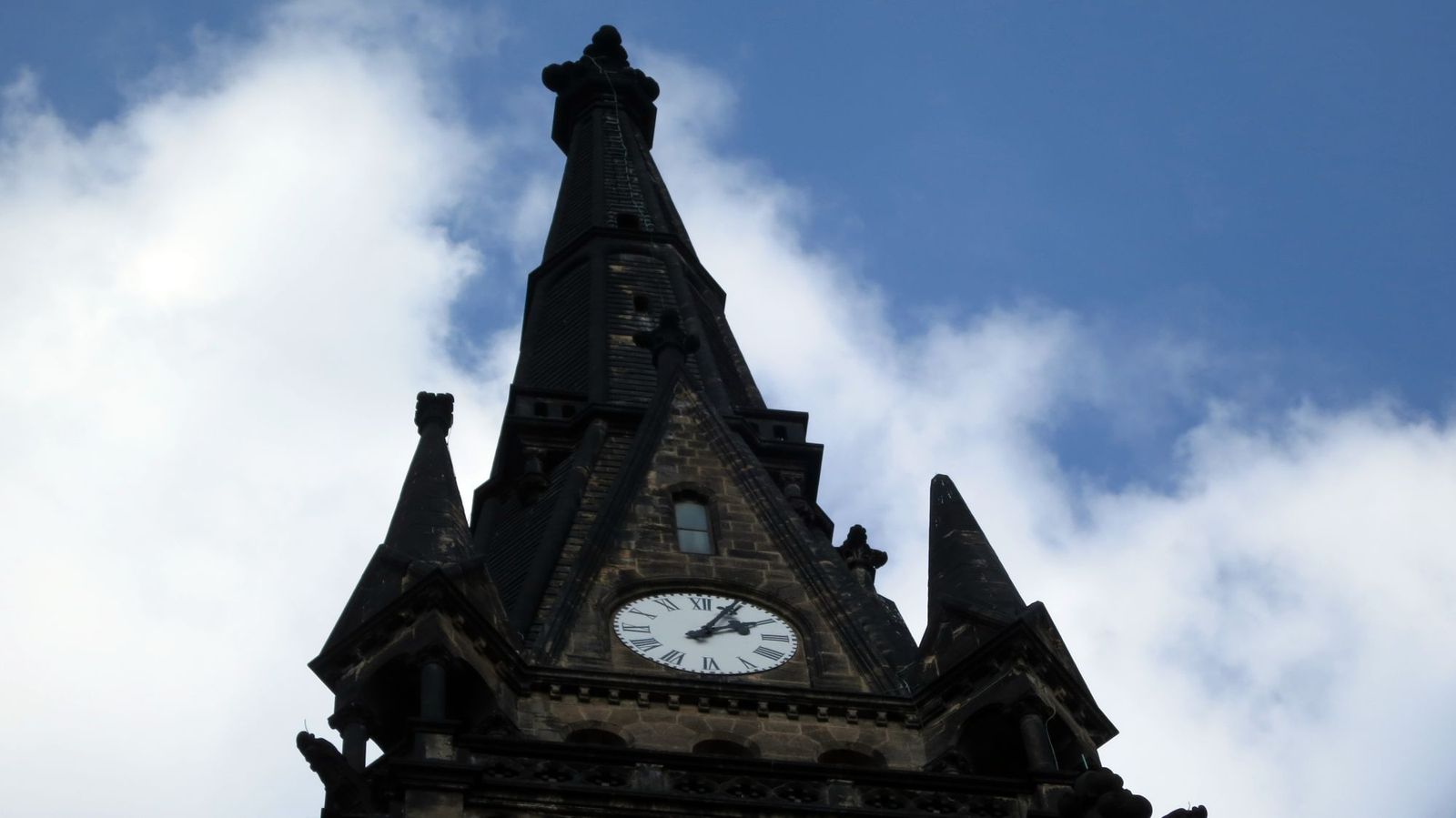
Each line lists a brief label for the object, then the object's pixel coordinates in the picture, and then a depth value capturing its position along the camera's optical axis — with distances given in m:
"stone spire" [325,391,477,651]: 28.44
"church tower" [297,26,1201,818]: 25.94
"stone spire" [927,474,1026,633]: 30.19
